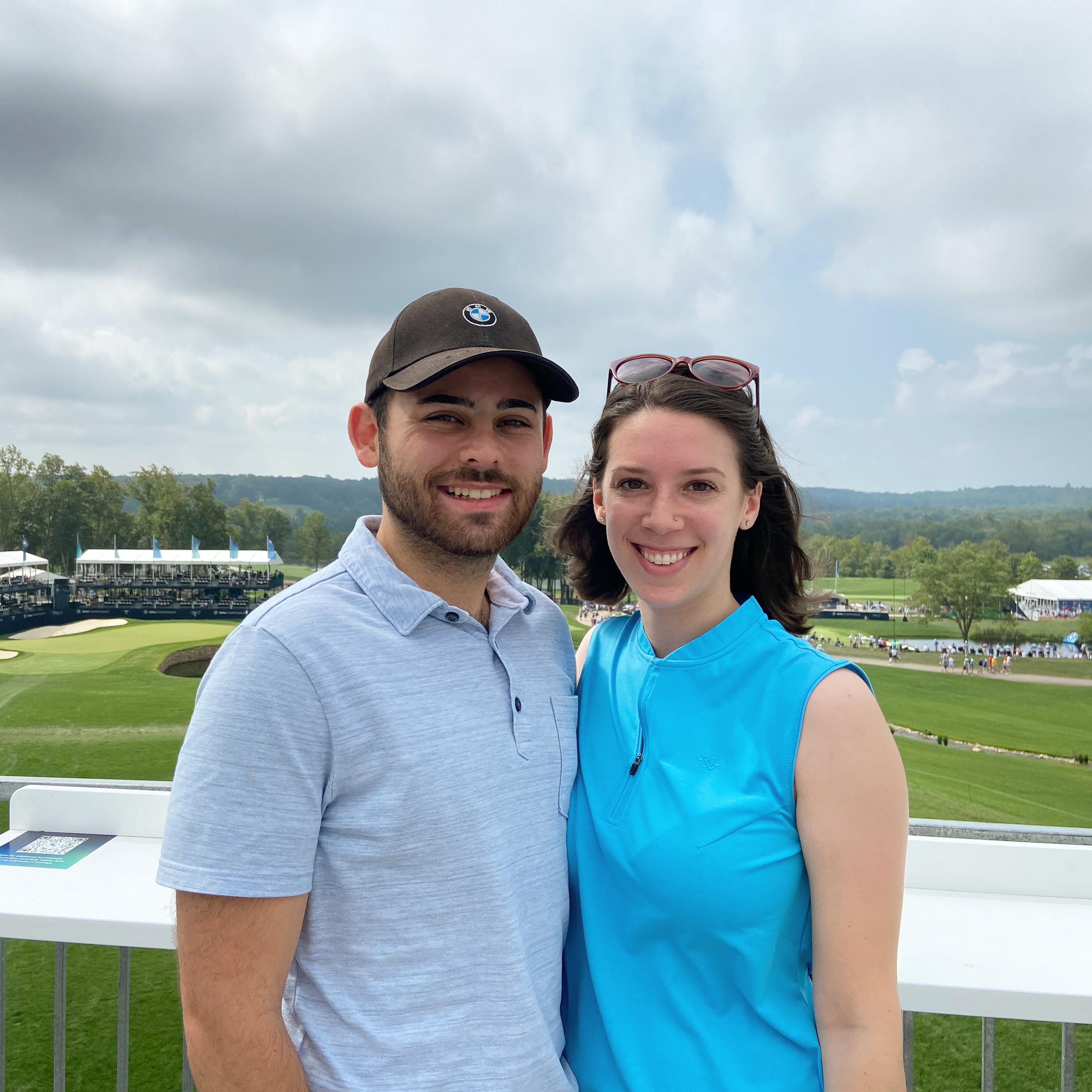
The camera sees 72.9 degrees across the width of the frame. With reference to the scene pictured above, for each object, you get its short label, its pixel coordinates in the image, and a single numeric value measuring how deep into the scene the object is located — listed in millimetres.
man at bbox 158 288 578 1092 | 910
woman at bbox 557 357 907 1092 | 1007
